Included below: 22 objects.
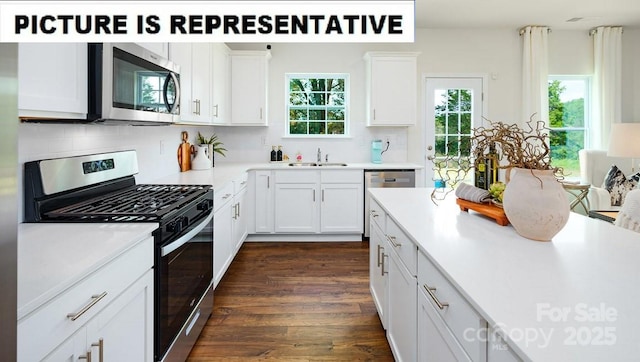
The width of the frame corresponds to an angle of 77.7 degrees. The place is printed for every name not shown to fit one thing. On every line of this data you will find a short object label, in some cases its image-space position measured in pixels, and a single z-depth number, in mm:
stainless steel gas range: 1607
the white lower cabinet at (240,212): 3594
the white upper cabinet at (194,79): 2840
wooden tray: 1608
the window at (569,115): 5348
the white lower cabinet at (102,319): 910
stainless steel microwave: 1621
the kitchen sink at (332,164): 4817
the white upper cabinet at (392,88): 4699
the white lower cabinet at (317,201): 4465
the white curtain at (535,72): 5031
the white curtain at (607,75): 5098
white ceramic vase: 1345
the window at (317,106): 5176
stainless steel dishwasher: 4488
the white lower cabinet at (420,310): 901
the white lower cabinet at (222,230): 2832
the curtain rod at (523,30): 5051
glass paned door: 5160
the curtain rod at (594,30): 5102
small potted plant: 4246
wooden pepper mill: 3625
